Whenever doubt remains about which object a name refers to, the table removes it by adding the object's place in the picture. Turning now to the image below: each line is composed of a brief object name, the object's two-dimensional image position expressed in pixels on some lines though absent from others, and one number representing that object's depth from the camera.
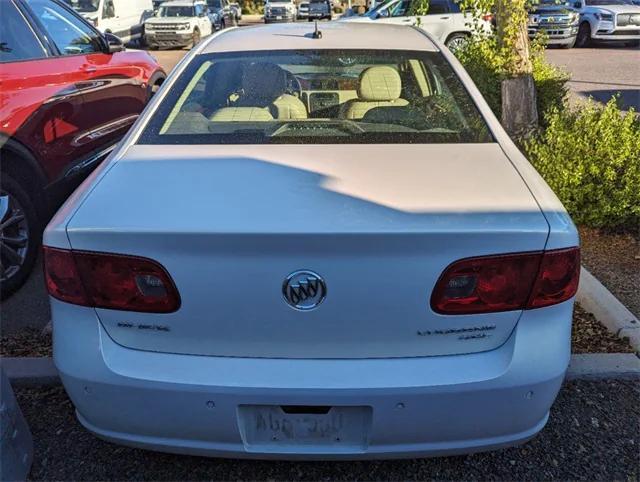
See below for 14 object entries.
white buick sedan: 1.91
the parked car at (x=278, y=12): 31.02
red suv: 4.14
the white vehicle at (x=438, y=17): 14.91
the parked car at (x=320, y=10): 32.00
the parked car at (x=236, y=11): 31.33
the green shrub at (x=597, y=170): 4.46
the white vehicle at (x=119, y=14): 17.95
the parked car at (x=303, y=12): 32.41
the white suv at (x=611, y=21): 19.16
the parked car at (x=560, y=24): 18.22
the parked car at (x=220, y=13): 25.50
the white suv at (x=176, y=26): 21.27
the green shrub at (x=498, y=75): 6.49
